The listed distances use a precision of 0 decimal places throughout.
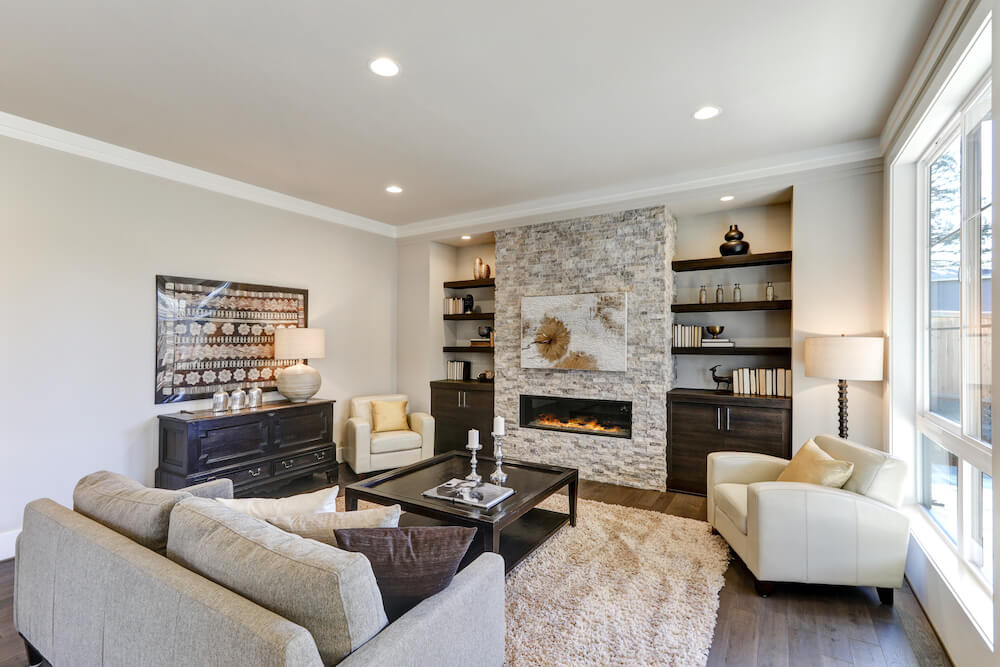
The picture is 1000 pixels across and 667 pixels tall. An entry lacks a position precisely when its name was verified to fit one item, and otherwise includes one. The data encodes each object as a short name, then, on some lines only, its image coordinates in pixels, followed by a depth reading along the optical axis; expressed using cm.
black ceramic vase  441
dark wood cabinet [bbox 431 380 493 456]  545
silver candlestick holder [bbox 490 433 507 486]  318
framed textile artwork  392
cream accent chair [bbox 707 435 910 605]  246
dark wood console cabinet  367
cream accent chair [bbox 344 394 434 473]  484
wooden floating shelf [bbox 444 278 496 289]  564
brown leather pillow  145
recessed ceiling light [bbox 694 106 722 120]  304
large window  219
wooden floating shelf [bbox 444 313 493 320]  567
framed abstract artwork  461
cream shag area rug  212
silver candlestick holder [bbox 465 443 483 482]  320
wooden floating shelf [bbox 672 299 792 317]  412
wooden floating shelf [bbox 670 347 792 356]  418
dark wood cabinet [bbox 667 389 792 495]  400
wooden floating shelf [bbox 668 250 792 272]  412
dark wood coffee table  262
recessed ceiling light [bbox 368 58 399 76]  252
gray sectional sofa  118
